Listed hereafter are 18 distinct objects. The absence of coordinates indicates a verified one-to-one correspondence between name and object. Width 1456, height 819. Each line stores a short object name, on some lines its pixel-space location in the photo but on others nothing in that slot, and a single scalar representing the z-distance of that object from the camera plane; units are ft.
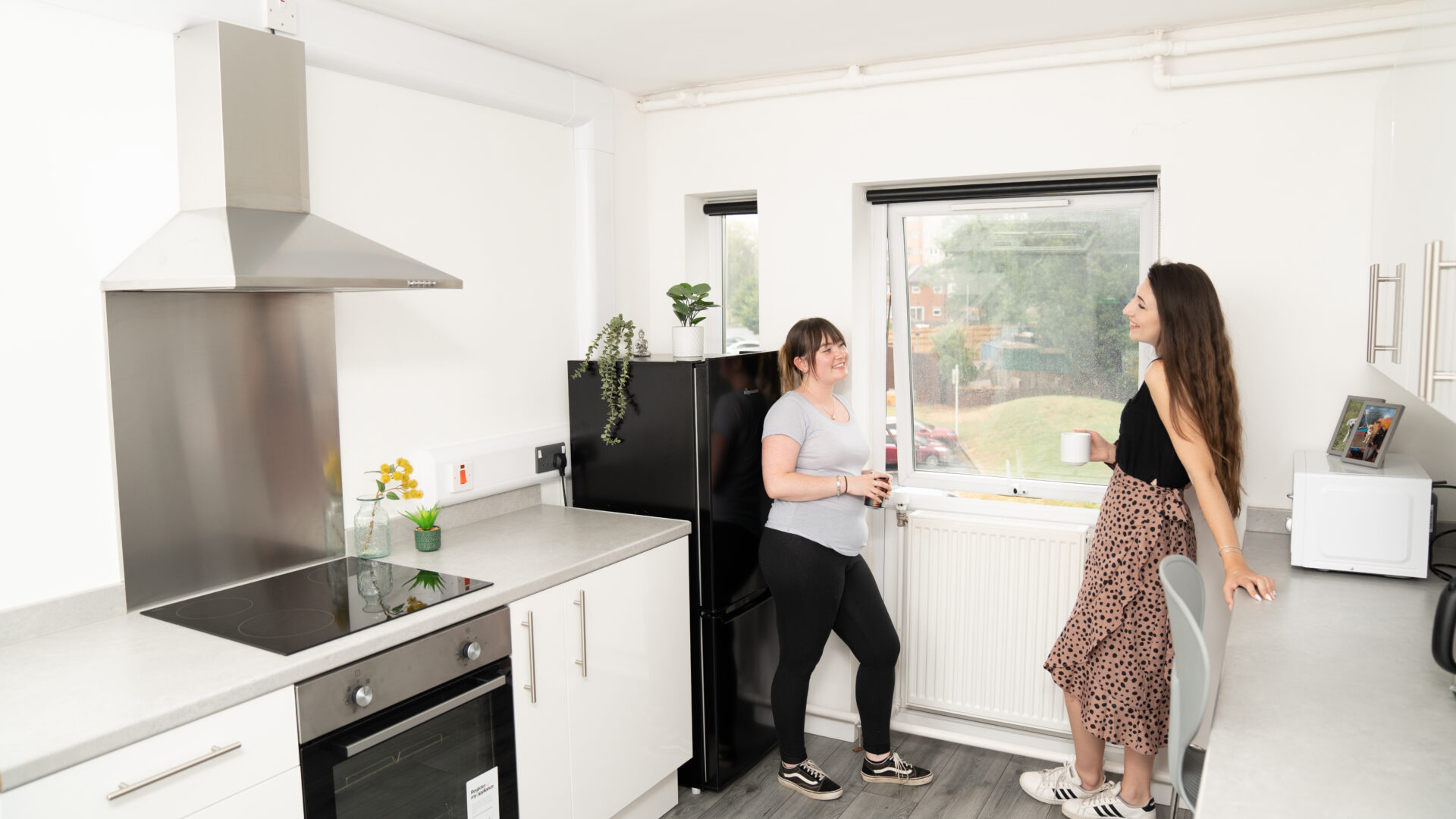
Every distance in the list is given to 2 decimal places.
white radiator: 10.22
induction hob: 6.38
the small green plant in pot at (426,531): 8.49
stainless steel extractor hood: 6.23
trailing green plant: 10.00
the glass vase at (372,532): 8.15
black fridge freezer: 9.62
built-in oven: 5.99
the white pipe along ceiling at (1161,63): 8.37
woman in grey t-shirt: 9.40
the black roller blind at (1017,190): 9.85
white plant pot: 10.47
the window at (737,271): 12.14
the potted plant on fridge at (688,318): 10.47
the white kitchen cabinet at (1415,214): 4.13
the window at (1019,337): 10.31
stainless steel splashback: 6.80
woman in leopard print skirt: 7.97
